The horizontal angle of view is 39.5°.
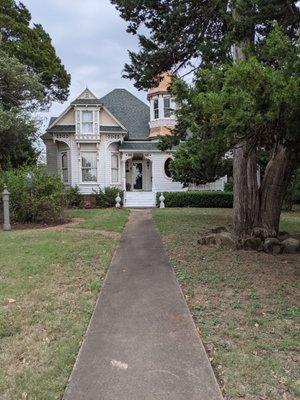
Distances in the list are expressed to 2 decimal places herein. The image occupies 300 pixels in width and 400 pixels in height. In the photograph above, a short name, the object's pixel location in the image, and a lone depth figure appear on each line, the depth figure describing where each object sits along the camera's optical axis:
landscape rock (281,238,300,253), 10.37
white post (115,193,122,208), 23.31
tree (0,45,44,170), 17.44
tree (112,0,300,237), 6.00
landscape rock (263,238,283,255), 10.26
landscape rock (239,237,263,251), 10.48
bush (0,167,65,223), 15.65
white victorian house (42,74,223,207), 24.61
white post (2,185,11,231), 14.26
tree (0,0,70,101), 27.11
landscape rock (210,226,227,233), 12.28
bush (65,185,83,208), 23.52
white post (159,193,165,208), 23.78
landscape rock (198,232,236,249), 10.70
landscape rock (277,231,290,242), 10.94
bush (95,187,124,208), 23.91
